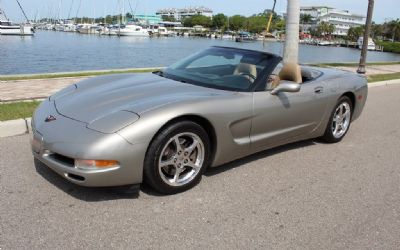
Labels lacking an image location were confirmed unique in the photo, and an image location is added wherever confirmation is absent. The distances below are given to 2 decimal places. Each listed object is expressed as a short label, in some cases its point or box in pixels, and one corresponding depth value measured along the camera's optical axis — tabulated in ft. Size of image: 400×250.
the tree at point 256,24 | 513.45
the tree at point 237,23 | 529.98
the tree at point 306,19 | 537.65
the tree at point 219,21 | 542.16
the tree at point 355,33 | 453.58
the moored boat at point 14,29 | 219.20
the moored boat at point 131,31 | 315.08
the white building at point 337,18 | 530.27
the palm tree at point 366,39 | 48.03
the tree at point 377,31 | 478.59
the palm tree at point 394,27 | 456.86
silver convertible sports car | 10.54
